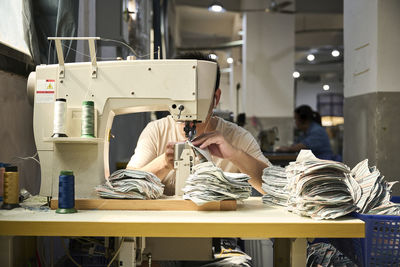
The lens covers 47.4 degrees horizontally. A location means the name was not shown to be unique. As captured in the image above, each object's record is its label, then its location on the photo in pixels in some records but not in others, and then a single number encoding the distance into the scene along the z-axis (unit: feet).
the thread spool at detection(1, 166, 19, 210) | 5.25
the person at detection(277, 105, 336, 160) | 15.49
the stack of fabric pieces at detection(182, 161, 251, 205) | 5.11
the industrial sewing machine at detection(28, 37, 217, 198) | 5.59
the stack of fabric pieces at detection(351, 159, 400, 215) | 5.11
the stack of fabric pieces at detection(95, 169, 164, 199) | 5.34
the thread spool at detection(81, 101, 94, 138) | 5.51
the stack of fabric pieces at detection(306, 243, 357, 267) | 5.57
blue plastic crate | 4.82
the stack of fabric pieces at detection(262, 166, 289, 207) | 5.57
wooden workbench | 4.50
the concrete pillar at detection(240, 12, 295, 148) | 25.99
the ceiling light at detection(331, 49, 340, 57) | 31.80
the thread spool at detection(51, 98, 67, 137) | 5.43
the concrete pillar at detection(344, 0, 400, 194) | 10.53
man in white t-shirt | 6.34
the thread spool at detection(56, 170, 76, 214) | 4.92
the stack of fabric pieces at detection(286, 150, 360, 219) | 4.70
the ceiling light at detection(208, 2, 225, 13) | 20.03
